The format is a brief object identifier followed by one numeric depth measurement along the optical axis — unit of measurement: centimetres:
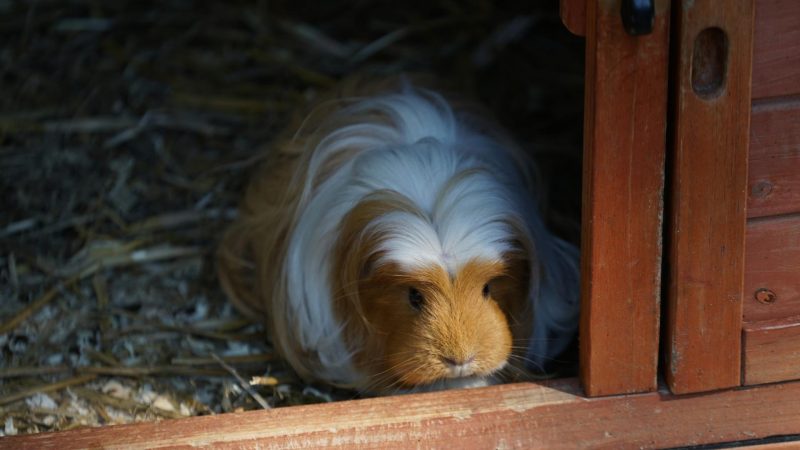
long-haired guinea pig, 145
